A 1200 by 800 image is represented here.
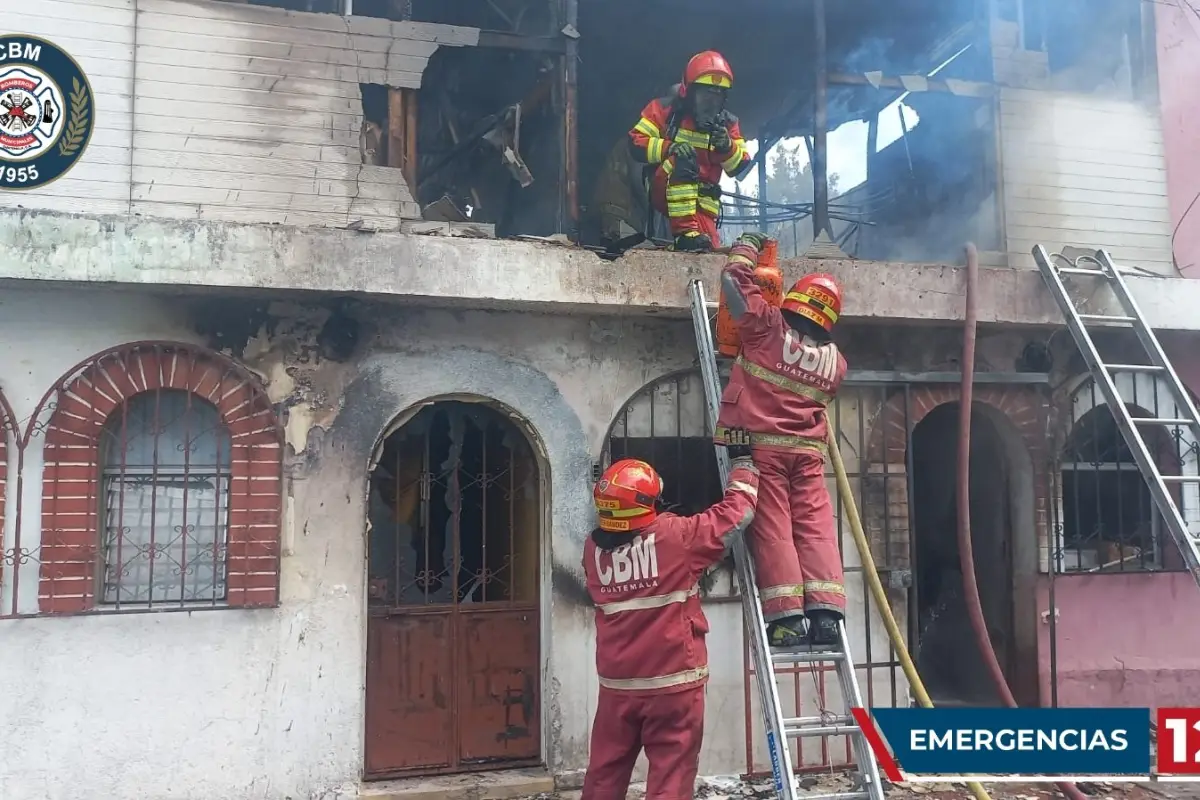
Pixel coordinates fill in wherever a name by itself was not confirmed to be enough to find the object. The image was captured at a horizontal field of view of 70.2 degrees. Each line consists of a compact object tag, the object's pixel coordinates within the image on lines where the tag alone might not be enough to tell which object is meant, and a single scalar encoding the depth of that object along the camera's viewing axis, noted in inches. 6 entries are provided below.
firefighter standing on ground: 139.6
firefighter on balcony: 209.0
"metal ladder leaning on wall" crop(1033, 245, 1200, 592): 171.3
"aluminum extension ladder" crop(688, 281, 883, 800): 135.6
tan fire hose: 186.9
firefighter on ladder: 147.3
